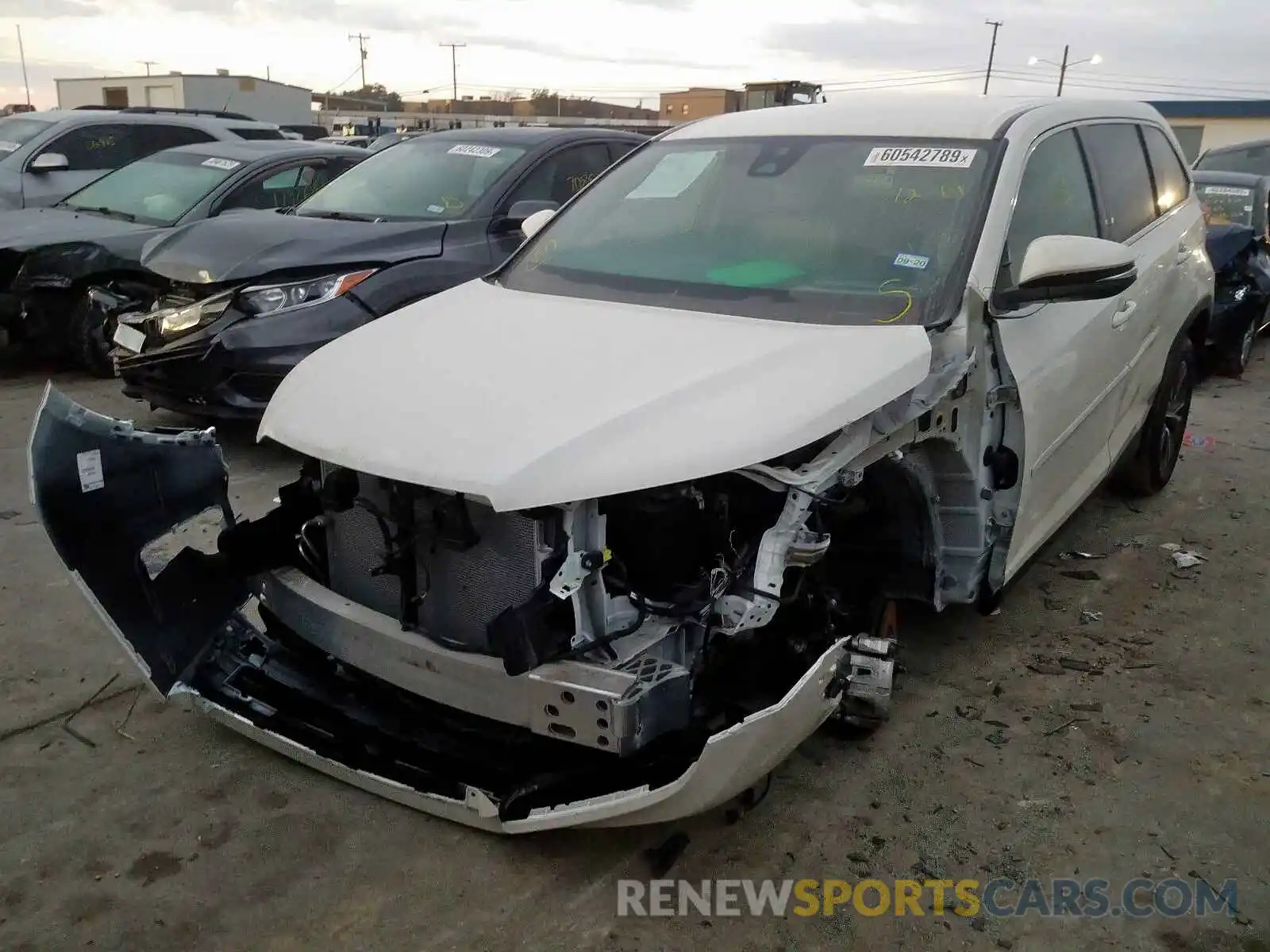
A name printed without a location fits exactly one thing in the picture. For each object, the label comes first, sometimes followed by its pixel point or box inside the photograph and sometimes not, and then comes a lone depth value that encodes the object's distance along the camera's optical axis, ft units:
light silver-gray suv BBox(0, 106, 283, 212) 29.94
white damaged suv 7.98
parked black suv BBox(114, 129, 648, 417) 17.93
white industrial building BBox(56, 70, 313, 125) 97.30
